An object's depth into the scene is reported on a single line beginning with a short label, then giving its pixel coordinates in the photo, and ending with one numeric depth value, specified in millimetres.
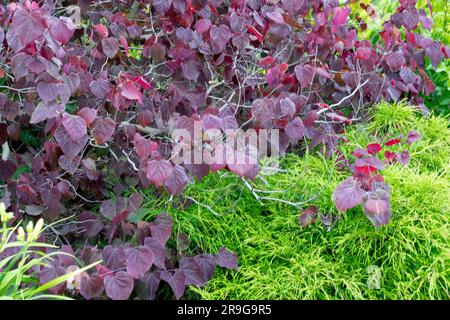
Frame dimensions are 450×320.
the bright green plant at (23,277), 1671
